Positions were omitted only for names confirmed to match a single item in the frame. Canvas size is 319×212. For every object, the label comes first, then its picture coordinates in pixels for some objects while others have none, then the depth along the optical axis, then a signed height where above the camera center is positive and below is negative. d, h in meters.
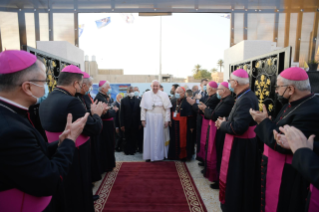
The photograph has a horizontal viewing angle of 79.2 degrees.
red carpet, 3.21 -2.06
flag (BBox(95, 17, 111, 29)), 7.88 +2.53
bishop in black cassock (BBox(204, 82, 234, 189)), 3.74 -1.03
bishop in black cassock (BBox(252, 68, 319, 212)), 1.84 -0.53
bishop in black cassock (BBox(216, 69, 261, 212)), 2.72 -1.06
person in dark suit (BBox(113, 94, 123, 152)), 6.47 -1.72
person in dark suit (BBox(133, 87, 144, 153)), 6.28 -1.74
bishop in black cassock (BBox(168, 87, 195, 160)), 5.38 -1.21
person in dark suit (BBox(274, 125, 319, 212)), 1.26 -0.50
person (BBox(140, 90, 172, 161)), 5.33 -0.96
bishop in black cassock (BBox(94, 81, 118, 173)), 4.59 -1.26
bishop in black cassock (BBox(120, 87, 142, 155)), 5.91 -1.09
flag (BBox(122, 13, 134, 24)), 8.74 +2.98
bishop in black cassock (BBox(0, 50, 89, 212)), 1.02 -0.34
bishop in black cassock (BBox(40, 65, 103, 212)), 2.13 -0.48
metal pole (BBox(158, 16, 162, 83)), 19.12 +1.69
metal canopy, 4.39 +1.89
